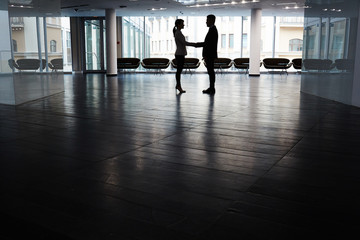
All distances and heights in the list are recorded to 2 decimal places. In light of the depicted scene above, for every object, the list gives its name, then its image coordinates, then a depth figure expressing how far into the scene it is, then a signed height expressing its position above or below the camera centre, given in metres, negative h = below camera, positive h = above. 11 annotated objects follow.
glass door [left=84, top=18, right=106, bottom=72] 18.59 +0.80
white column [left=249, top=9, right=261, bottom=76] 15.21 +1.14
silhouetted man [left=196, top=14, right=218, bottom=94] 7.27 +0.39
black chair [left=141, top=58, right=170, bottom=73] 17.62 -0.09
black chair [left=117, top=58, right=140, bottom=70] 17.36 -0.10
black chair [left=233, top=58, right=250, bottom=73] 17.75 -0.01
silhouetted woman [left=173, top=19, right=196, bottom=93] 7.33 +0.37
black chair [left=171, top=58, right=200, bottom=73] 17.68 -0.08
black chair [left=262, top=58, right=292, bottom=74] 17.38 -0.05
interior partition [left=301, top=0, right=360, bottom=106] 5.67 +0.23
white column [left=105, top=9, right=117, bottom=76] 15.36 +0.92
